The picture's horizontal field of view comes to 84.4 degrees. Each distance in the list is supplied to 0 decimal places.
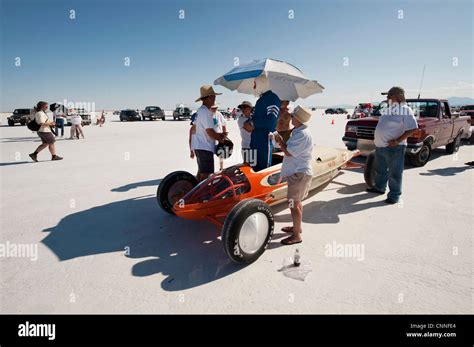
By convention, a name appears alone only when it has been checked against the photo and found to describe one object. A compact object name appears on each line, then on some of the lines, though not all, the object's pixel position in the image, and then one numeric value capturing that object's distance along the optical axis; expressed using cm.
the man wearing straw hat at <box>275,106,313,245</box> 359
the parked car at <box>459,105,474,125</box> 2032
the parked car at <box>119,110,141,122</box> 3856
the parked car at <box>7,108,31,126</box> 2812
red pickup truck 812
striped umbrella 459
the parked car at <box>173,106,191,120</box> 3947
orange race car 318
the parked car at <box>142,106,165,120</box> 3909
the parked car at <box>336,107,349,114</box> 6941
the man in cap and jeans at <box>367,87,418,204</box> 528
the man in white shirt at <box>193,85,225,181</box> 459
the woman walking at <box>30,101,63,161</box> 891
